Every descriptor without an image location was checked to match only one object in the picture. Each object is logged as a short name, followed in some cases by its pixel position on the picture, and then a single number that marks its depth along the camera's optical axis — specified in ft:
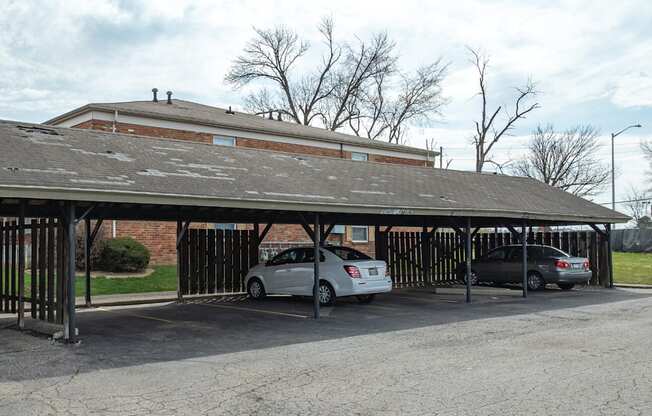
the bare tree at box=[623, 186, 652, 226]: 226.79
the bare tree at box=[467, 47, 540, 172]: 161.89
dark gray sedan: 65.82
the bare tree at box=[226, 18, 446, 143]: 164.04
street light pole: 135.95
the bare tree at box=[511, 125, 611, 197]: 183.62
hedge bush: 73.51
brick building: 79.00
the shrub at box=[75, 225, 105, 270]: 72.28
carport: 35.24
